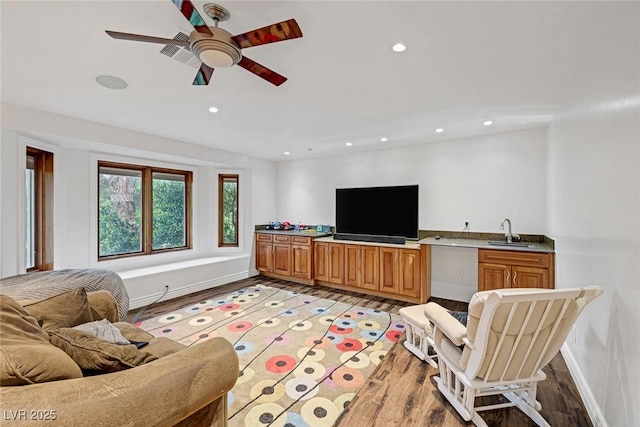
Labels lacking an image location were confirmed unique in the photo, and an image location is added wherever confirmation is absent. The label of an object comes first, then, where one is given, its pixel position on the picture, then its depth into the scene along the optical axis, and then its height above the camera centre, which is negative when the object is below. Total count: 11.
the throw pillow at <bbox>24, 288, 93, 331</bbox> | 1.66 -0.63
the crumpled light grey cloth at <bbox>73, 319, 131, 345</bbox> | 1.64 -0.74
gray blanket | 2.09 -0.62
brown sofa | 0.89 -0.65
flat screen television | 4.44 -0.03
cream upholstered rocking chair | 1.58 -0.80
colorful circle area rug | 2.00 -1.38
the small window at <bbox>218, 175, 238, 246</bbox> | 5.66 -0.03
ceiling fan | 1.38 +0.91
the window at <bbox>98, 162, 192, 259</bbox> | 4.27 +0.00
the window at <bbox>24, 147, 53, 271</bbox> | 3.39 +0.00
